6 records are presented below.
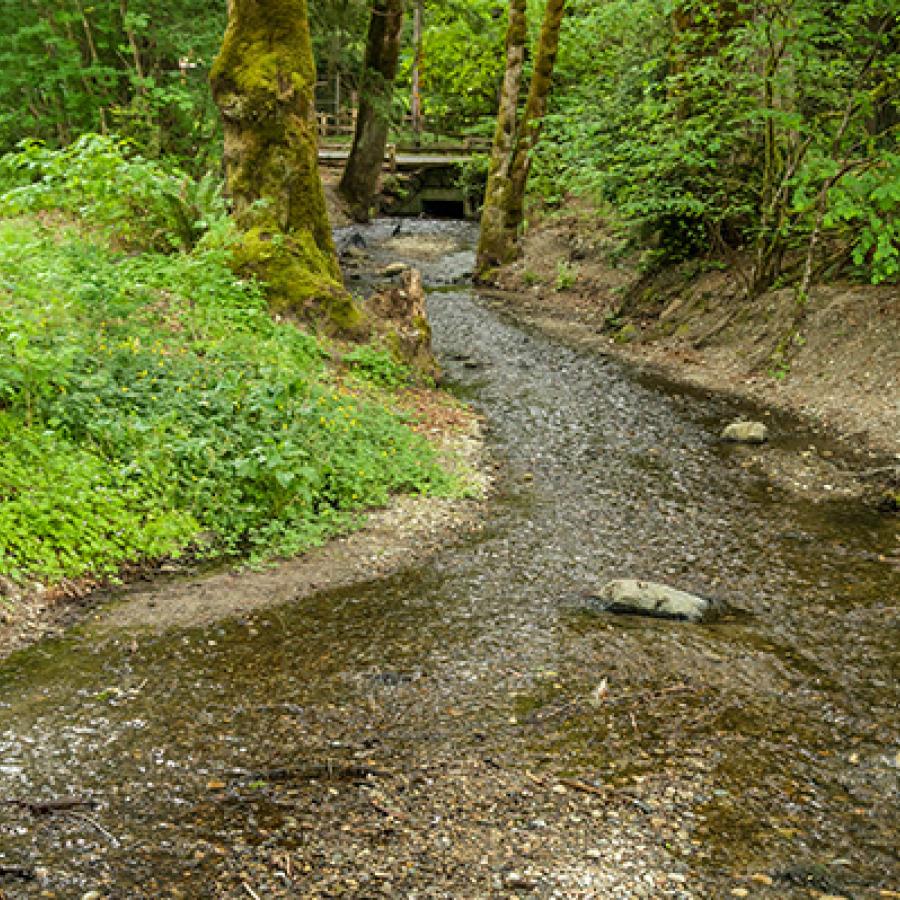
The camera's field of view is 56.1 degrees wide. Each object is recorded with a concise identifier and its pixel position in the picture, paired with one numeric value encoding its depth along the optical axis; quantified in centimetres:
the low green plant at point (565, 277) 1786
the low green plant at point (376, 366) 993
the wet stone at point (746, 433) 969
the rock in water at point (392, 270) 1820
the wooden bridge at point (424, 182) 3102
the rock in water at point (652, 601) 587
